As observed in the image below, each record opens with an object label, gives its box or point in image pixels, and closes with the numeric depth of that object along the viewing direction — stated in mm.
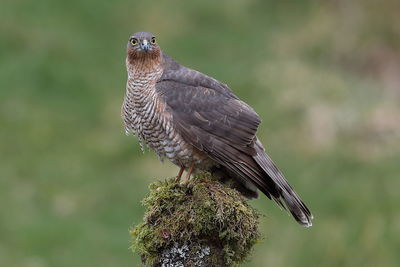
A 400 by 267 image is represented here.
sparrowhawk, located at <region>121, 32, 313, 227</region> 13336
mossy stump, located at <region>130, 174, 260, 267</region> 10859
